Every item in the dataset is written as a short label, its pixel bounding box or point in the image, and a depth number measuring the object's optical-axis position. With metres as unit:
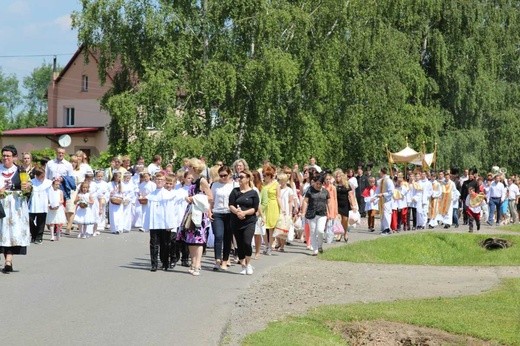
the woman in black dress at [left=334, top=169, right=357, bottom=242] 25.88
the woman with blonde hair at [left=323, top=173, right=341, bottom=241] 23.73
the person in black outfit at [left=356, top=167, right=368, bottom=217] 36.41
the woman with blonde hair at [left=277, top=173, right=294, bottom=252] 22.35
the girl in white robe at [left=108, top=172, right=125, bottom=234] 25.75
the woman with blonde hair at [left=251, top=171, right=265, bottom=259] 20.58
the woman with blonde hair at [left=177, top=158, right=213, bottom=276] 16.67
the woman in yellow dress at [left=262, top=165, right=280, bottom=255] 21.30
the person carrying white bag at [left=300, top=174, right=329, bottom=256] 21.84
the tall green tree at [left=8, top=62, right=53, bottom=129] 147.51
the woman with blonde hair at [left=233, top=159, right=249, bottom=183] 18.02
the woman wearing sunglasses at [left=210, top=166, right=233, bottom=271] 17.66
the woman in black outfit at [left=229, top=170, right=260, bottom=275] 17.31
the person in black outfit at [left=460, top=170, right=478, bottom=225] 31.45
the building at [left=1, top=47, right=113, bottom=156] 76.31
